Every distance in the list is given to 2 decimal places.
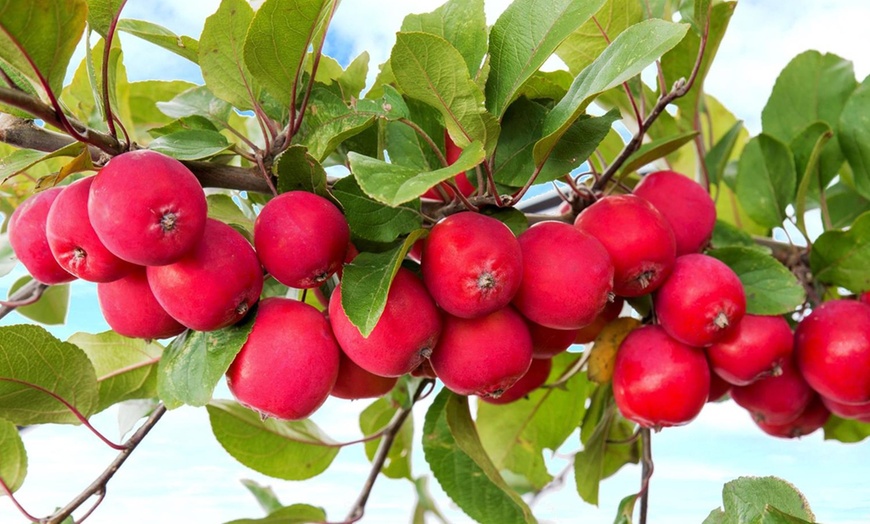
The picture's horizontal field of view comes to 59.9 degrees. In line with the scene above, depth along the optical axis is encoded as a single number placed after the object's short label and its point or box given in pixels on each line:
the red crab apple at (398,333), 0.53
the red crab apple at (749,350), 0.71
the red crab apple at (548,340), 0.62
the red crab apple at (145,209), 0.47
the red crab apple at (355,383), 0.61
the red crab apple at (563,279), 0.56
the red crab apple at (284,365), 0.54
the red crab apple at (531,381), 0.72
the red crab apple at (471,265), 0.51
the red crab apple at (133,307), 0.55
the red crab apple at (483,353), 0.55
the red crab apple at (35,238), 0.55
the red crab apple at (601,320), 0.75
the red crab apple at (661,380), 0.68
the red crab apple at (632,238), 0.62
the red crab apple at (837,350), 0.75
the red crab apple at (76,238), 0.50
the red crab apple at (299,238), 0.53
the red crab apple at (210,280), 0.51
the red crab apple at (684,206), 0.73
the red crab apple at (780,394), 0.82
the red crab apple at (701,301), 0.65
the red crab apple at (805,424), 0.92
